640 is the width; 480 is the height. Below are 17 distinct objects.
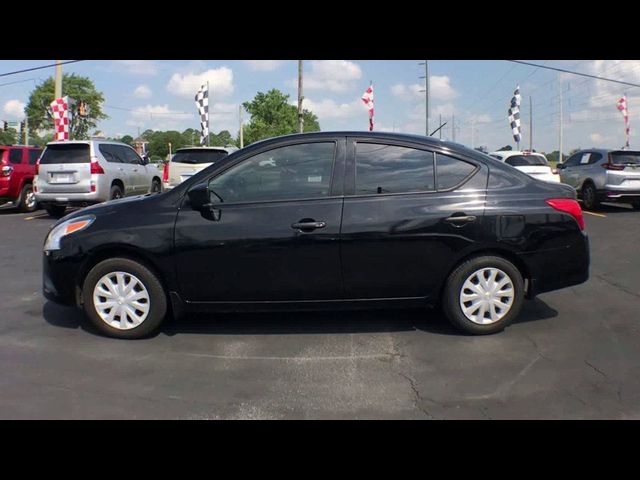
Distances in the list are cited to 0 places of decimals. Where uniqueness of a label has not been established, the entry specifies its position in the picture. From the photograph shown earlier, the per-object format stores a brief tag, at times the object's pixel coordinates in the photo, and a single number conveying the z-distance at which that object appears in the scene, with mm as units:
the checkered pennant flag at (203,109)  27469
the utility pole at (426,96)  38181
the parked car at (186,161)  12344
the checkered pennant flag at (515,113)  25644
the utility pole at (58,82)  18406
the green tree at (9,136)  65775
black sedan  4273
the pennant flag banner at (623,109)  31333
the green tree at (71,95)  58156
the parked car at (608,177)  12789
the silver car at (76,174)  11875
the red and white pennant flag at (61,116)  18281
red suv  13461
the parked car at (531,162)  13866
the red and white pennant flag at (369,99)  25062
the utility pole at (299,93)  24797
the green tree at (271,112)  71688
